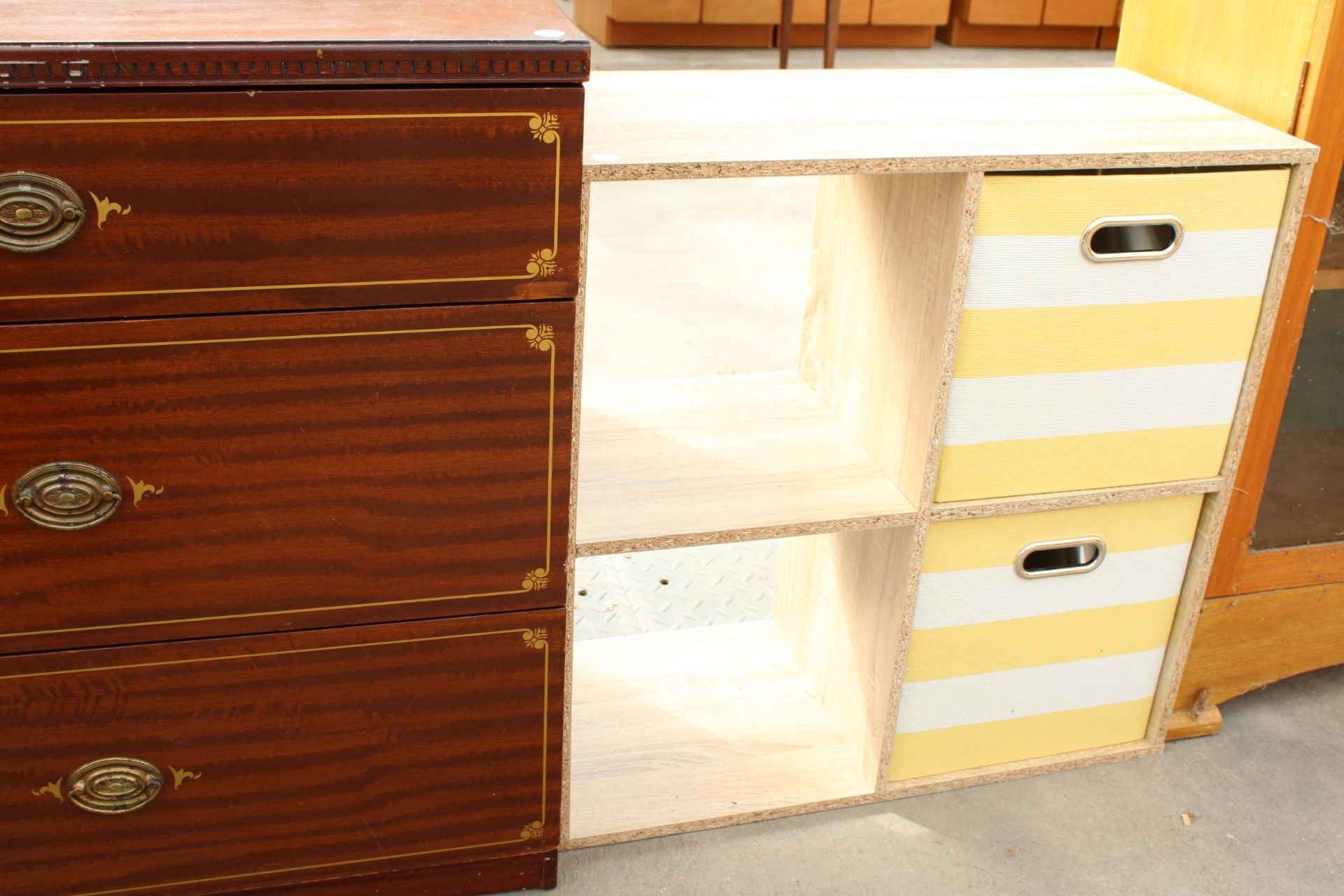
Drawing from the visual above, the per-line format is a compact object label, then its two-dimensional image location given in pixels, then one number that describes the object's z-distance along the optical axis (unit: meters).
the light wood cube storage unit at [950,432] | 1.48
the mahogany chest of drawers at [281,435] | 1.15
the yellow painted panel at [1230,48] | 1.56
